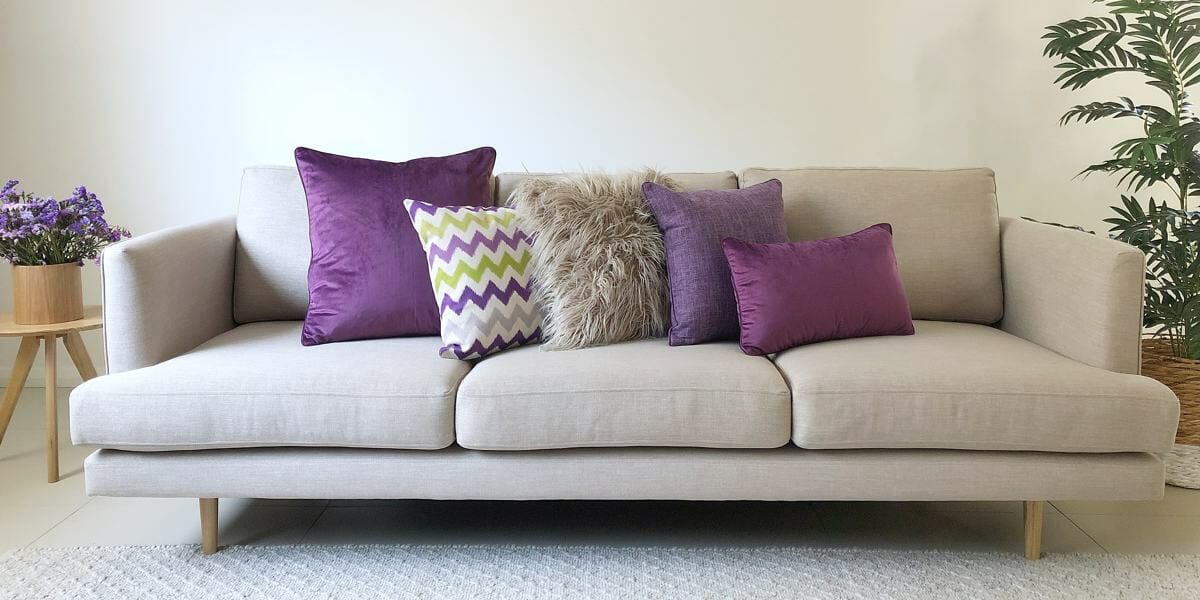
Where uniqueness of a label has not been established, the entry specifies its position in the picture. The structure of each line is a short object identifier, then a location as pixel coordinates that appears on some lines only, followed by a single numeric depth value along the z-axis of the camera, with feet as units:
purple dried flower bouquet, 8.73
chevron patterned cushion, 7.48
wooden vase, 8.93
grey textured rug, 6.63
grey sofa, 6.66
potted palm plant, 9.02
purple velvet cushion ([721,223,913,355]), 7.48
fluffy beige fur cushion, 7.69
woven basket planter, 8.82
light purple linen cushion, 7.79
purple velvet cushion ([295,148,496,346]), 7.93
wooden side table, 8.81
